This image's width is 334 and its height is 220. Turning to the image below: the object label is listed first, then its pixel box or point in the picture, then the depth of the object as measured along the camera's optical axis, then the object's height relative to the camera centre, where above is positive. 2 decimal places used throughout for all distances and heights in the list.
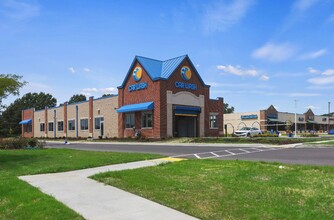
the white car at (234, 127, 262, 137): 50.69 -1.51
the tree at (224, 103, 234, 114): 135.50 +4.92
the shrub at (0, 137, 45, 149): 25.28 -1.41
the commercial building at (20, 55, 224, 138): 39.25 +2.04
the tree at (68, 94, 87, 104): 118.01 +8.49
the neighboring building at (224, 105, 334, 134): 76.75 +0.36
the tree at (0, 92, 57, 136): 96.45 +5.32
